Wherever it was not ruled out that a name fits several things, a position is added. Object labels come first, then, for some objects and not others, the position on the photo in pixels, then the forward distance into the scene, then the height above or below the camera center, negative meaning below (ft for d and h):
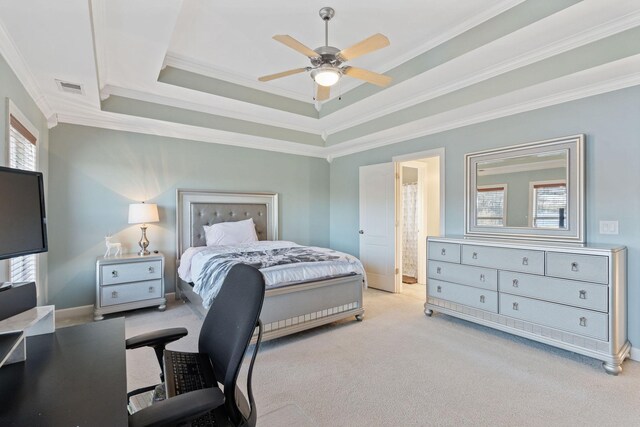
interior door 16.24 -0.91
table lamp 12.71 -0.19
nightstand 11.80 -2.91
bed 10.16 -2.74
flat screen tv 4.77 -0.04
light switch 9.34 -0.66
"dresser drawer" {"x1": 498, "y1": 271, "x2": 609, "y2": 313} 8.47 -2.53
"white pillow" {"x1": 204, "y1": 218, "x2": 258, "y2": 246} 14.76 -1.18
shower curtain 19.08 -1.24
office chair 3.18 -2.05
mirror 10.05 +0.57
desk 2.94 -1.97
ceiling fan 7.40 +3.94
